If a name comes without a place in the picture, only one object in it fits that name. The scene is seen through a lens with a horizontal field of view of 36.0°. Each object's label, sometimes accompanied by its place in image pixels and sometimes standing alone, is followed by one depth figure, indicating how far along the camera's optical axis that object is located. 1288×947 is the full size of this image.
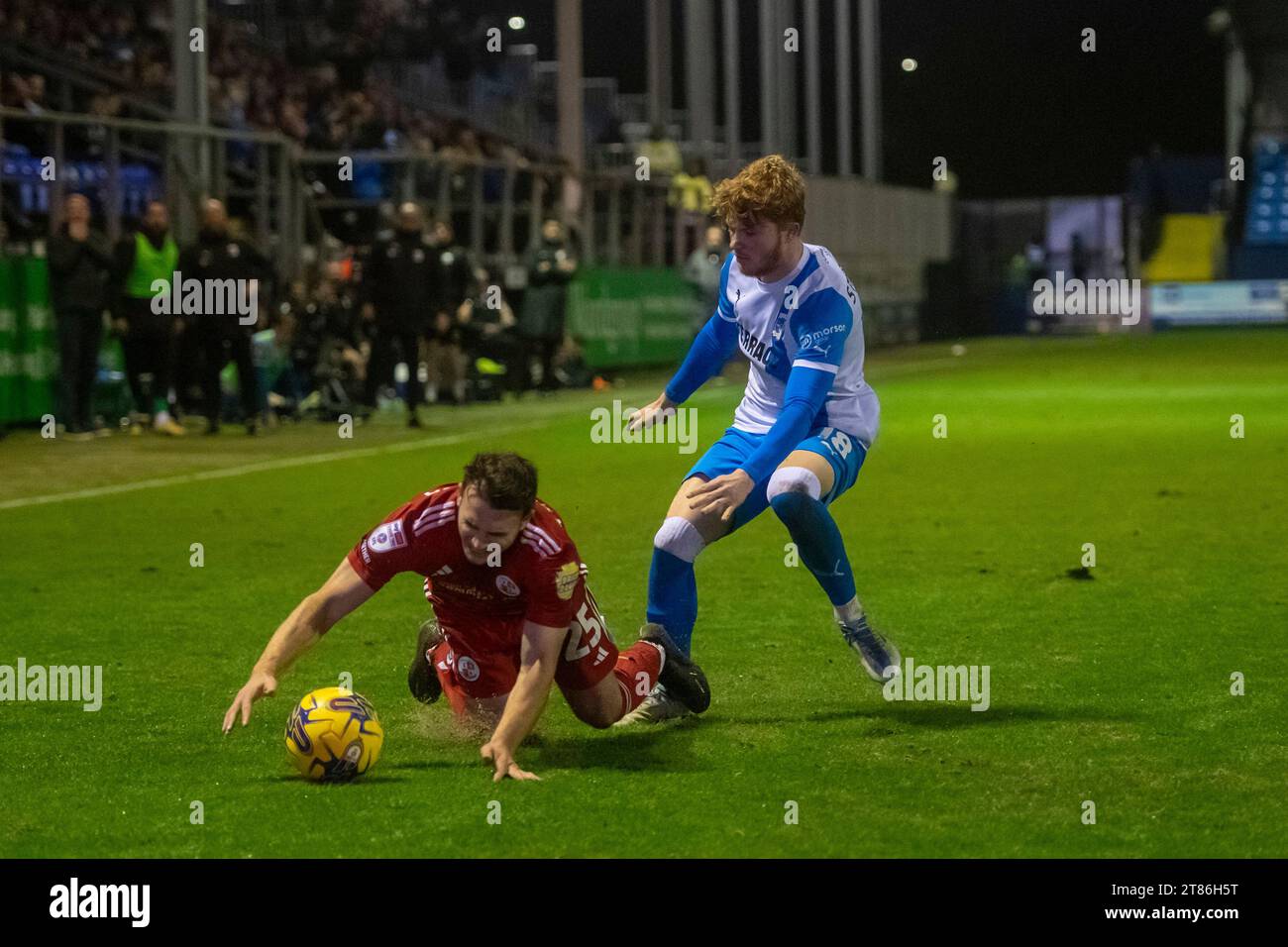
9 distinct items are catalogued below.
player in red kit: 5.89
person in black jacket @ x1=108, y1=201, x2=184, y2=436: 18.72
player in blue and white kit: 6.83
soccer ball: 6.07
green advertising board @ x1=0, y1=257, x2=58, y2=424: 18.58
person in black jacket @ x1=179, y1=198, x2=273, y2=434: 18.64
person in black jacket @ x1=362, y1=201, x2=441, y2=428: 20.16
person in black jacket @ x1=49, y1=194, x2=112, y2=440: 18.08
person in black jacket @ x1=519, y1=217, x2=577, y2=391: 25.05
